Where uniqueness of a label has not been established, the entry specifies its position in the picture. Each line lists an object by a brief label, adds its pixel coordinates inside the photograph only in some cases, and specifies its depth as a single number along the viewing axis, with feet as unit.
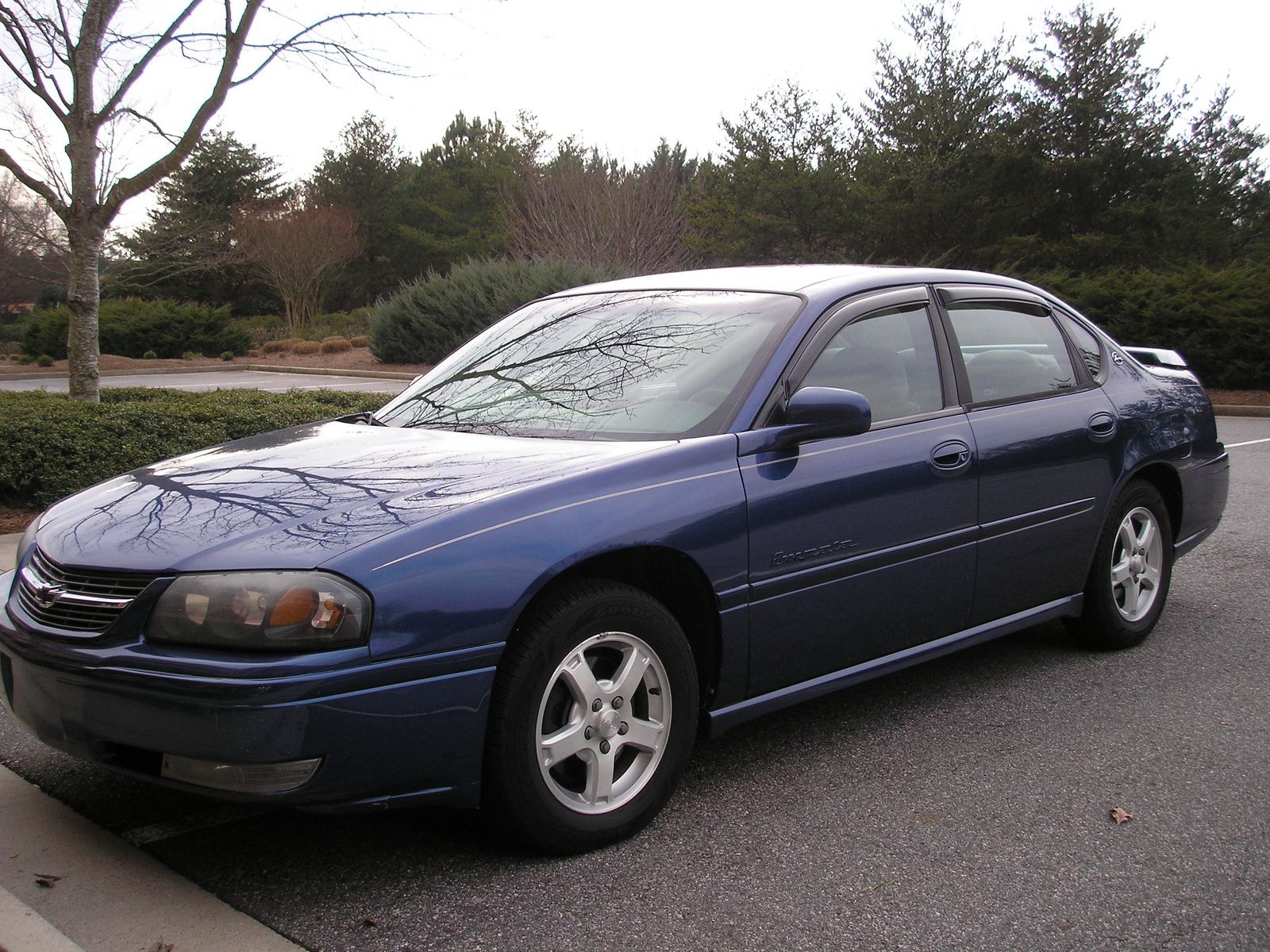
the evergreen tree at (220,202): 156.15
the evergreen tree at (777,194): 113.91
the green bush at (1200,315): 63.16
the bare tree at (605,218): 113.60
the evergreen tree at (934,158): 108.27
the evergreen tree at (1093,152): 102.12
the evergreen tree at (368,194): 192.85
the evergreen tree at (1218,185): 103.19
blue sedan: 8.70
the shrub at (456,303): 88.48
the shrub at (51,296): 146.92
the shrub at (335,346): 115.03
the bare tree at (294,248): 145.38
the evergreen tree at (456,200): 190.08
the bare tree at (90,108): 33.83
